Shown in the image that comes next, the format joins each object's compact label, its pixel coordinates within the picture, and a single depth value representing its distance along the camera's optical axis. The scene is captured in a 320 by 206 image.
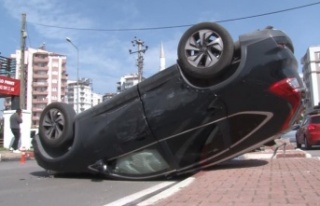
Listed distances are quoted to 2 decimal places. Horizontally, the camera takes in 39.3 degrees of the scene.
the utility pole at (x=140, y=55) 49.56
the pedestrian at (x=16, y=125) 18.48
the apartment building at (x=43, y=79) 126.72
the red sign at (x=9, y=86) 27.58
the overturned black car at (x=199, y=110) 7.66
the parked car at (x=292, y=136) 27.36
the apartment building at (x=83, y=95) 106.31
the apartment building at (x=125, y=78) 77.50
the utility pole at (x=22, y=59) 26.41
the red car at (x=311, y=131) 18.95
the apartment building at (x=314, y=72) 112.00
